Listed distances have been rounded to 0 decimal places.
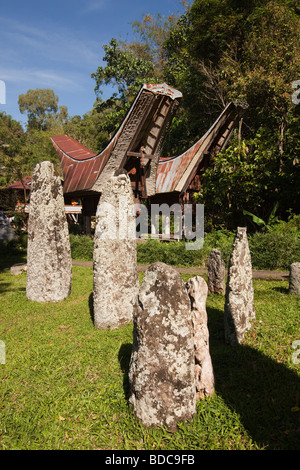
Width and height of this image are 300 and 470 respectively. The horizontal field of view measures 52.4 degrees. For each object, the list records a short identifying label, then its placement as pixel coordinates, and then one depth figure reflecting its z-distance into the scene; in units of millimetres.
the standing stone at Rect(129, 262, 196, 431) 3602
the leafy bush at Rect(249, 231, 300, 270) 11219
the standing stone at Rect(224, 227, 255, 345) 5645
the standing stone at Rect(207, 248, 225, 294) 8767
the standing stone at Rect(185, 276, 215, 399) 4070
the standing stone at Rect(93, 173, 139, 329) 6504
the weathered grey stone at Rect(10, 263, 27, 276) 12282
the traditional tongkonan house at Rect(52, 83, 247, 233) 13285
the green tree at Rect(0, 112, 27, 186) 17609
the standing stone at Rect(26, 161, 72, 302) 8453
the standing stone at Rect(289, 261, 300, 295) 8180
